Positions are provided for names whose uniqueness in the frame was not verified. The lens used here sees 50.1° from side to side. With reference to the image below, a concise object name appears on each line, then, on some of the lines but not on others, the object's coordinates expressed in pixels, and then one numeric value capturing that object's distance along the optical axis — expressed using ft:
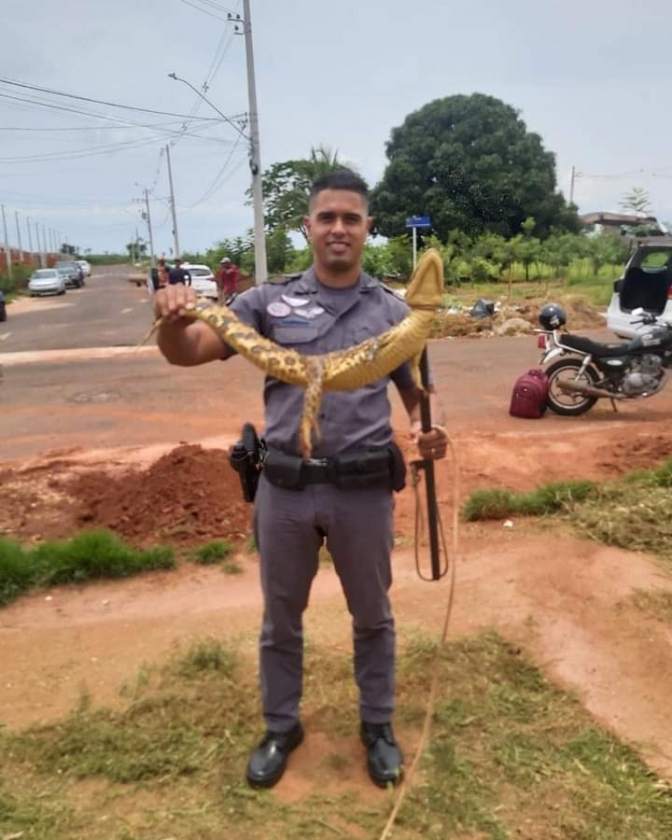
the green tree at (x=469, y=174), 97.19
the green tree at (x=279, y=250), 93.81
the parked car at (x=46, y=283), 111.86
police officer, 7.22
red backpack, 25.82
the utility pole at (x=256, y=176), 57.57
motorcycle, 25.40
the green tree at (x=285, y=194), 91.04
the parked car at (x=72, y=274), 134.71
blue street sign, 39.78
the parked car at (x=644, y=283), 33.35
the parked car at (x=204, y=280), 85.66
